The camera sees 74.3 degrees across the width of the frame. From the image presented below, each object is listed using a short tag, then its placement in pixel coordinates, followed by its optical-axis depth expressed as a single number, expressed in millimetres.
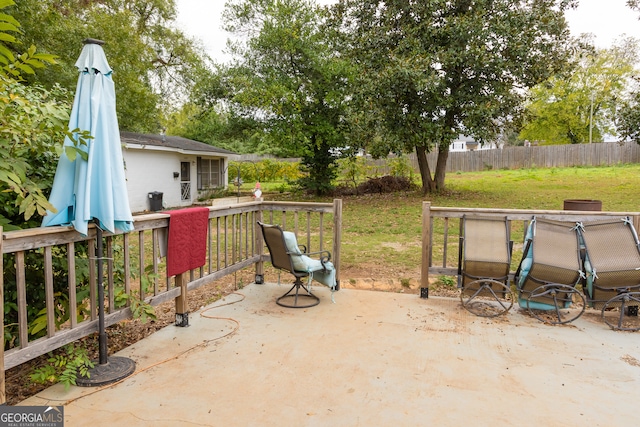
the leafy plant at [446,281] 5215
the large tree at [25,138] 2434
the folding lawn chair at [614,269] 3768
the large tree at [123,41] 12219
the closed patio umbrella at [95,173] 2664
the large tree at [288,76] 14258
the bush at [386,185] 16420
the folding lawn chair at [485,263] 4148
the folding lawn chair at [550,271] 3885
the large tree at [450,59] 12039
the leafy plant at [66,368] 2732
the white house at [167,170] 14461
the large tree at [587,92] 33000
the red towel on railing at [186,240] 3657
